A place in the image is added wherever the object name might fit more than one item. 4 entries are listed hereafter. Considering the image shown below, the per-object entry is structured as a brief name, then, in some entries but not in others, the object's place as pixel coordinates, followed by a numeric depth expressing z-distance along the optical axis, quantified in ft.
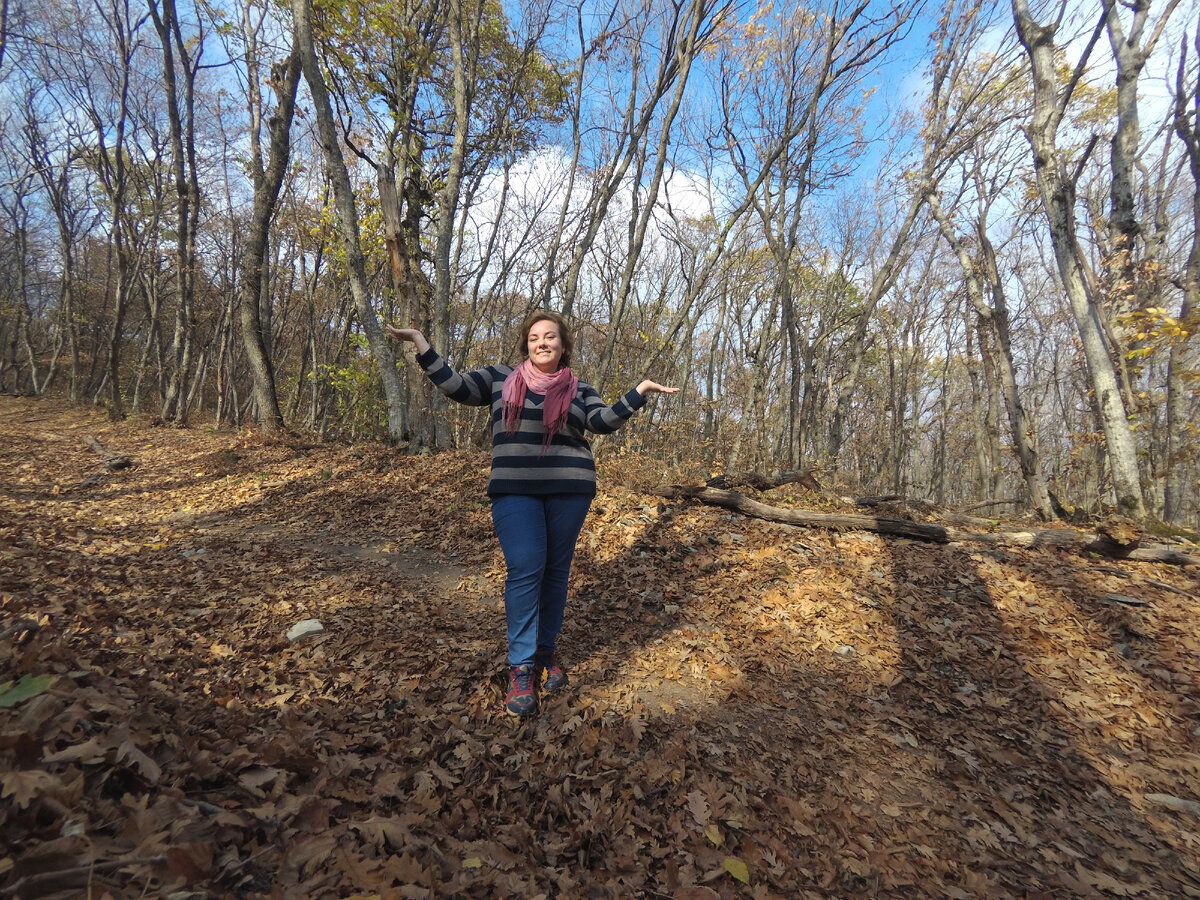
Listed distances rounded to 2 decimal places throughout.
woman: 9.25
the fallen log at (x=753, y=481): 23.98
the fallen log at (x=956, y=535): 17.03
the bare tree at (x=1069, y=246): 20.97
